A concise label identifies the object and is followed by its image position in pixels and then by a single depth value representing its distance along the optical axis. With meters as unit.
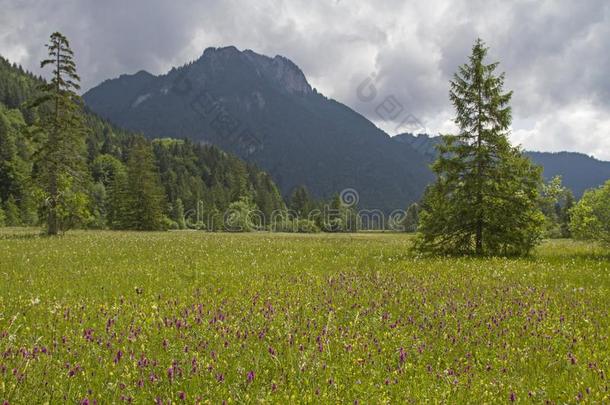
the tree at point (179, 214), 122.30
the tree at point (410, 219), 124.94
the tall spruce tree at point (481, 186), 17.69
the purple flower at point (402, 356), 5.04
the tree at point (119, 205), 71.06
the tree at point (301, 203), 133.75
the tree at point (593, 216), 15.58
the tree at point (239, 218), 94.44
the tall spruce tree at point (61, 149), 32.62
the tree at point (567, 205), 71.01
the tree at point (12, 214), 100.44
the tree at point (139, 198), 70.56
